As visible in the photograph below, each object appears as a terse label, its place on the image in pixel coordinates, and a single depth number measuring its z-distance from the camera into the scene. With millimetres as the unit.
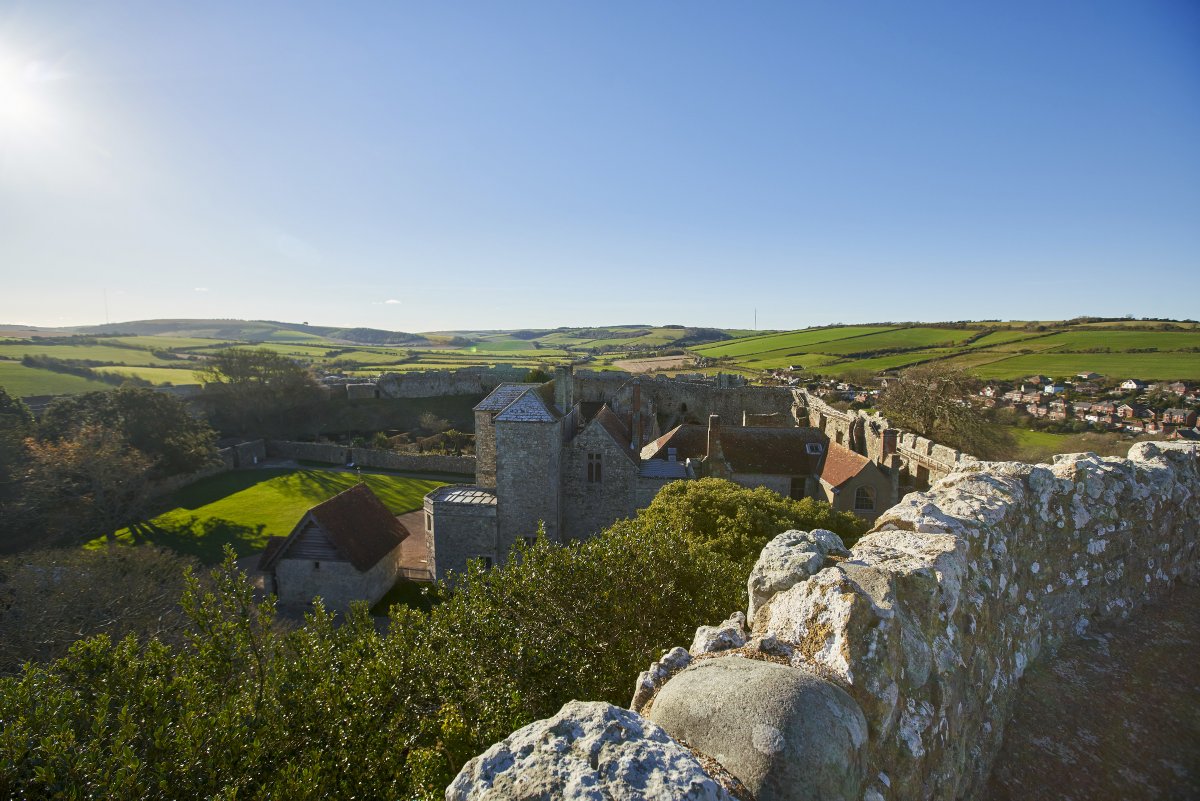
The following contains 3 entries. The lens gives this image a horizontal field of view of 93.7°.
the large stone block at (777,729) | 3531
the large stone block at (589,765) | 3170
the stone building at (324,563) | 24297
